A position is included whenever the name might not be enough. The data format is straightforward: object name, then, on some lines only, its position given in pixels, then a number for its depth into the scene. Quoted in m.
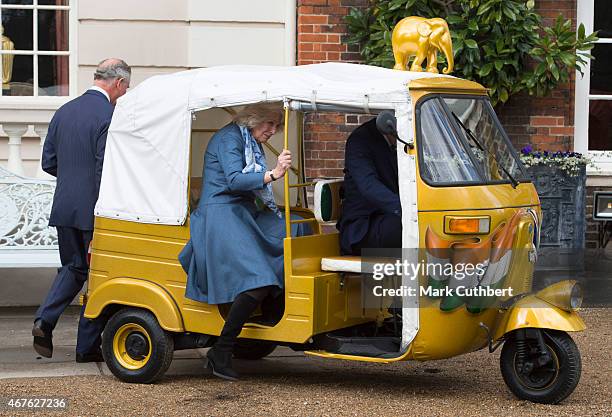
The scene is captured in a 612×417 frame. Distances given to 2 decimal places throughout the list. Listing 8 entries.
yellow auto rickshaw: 6.25
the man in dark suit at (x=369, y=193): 6.59
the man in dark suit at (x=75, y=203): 7.43
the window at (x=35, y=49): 11.13
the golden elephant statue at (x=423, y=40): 7.23
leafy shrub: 10.19
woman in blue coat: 6.56
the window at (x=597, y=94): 11.16
